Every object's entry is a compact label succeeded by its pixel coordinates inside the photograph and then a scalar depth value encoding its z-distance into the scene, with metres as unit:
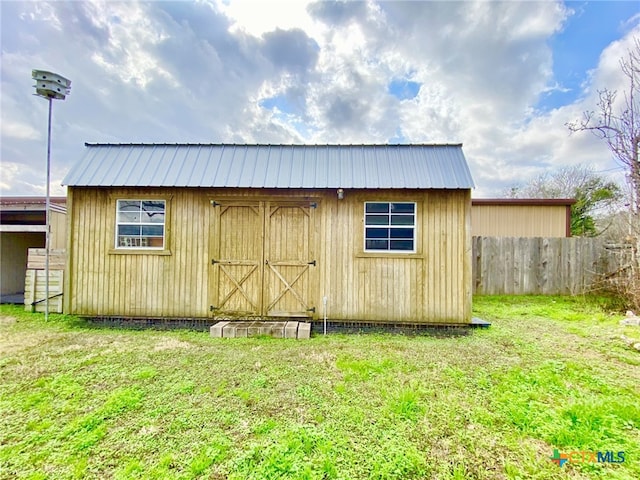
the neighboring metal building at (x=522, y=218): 9.88
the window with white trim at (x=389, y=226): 5.37
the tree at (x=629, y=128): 6.61
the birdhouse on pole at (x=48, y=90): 5.18
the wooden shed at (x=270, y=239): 5.29
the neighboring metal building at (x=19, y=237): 7.46
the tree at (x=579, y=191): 13.36
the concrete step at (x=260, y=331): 4.81
